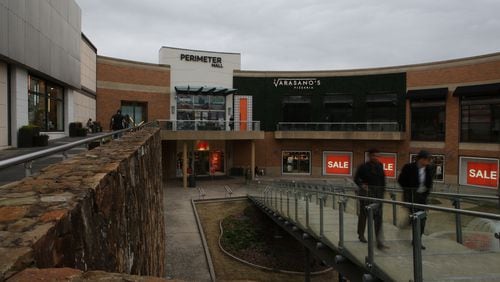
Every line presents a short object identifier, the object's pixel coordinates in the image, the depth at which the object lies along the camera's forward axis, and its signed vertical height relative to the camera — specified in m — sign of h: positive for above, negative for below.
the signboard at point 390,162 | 31.00 -2.00
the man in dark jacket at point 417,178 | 6.76 -0.74
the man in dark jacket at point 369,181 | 6.60 -0.78
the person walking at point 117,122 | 15.22 +0.67
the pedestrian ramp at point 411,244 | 4.18 -1.49
